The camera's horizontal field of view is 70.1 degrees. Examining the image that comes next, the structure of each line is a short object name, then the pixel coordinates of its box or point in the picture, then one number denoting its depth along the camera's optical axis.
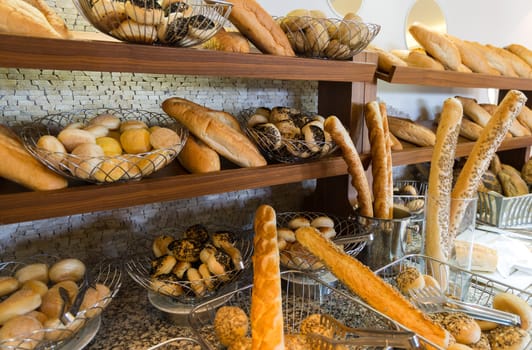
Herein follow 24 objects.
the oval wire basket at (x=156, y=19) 0.71
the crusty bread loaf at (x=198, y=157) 0.88
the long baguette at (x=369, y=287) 0.69
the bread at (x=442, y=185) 1.06
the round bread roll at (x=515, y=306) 0.81
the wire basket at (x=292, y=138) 0.96
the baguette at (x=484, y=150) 1.08
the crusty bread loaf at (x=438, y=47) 1.37
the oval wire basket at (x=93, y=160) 0.71
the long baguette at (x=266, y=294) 0.62
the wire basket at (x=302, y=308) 0.83
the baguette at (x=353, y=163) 1.00
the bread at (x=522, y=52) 1.71
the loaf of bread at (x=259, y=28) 0.91
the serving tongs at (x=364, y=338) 0.57
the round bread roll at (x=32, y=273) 0.81
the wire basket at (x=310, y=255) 0.99
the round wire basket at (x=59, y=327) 0.64
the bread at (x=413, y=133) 1.40
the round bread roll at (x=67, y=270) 0.83
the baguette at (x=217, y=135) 0.90
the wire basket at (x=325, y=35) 0.98
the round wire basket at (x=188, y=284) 0.84
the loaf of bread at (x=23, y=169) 0.68
